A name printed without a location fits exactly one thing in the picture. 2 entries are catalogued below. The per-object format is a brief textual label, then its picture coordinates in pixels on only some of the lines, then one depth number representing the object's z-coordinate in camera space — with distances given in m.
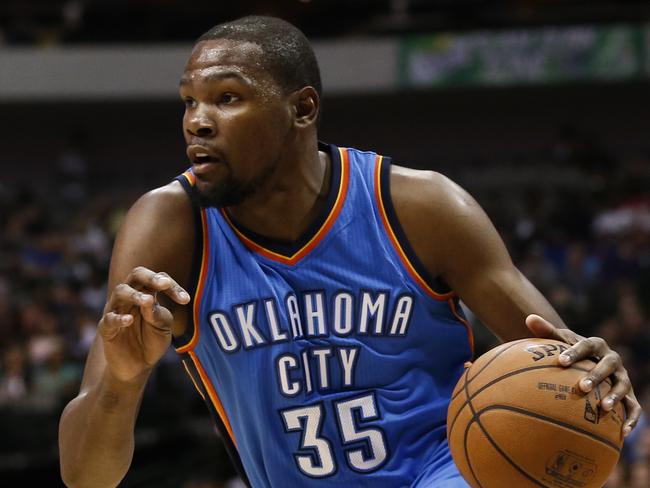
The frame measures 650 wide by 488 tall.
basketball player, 6.38
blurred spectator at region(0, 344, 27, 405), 20.18
